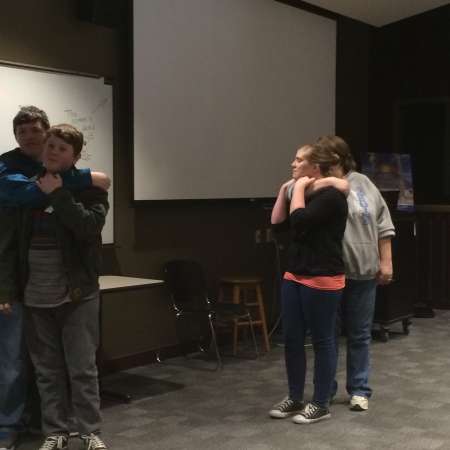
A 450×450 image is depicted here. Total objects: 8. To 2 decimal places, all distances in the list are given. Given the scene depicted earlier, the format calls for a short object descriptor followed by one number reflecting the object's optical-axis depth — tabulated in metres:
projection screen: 4.75
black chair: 4.63
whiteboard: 3.94
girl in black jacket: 3.27
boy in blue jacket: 2.99
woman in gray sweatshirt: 3.62
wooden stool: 5.10
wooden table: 3.59
